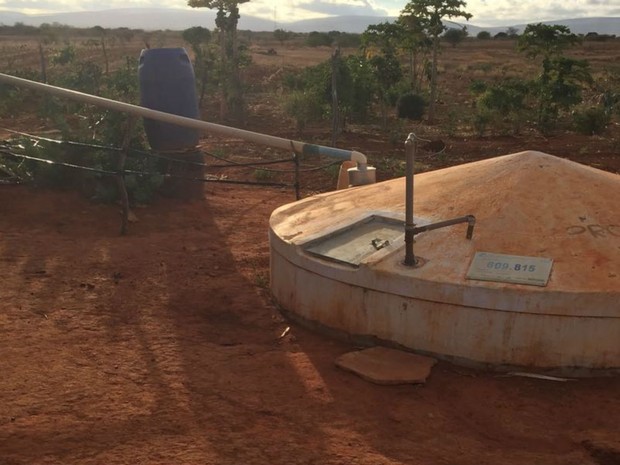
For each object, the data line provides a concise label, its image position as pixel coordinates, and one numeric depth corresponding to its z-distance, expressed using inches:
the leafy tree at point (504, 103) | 690.2
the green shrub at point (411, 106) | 781.9
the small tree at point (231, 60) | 719.7
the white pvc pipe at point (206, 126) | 294.8
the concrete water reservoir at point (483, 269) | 176.2
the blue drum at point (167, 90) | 370.6
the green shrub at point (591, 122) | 655.1
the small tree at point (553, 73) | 683.4
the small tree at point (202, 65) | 808.9
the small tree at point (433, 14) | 740.0
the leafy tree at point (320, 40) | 2335.1
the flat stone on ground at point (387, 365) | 178.9
